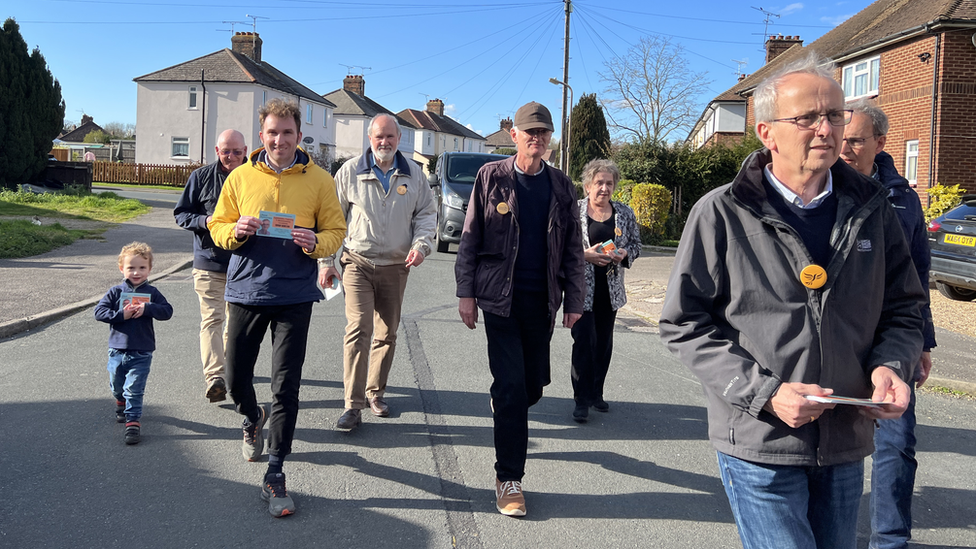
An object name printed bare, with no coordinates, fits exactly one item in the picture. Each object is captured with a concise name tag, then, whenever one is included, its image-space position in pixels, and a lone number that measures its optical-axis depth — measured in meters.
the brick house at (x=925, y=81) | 20.56
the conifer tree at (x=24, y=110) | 27.52
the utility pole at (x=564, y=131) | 28.20
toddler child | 4.94
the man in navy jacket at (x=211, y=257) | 5.62
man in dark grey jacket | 2.19
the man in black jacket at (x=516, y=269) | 4.08
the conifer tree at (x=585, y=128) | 44.03
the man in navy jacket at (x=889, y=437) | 3.34
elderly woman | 5.73
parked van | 15.56
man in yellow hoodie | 4.01
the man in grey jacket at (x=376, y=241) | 5.32
